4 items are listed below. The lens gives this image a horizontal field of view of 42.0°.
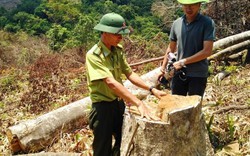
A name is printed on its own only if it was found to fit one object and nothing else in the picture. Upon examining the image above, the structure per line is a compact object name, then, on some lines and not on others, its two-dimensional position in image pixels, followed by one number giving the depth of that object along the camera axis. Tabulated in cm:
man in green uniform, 294
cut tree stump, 291
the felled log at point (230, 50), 717
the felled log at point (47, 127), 457
